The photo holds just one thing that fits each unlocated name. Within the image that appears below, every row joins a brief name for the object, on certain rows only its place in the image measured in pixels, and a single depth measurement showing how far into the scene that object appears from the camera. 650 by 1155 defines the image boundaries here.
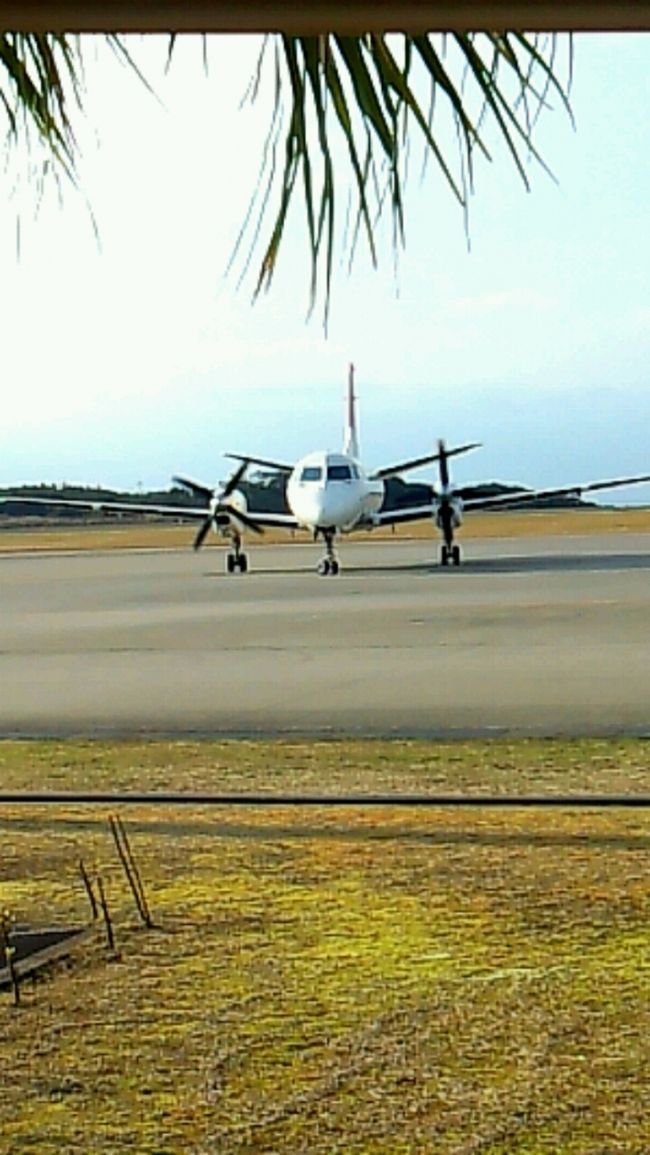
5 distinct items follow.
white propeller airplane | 54.16
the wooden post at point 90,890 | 9.01
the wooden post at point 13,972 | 7.40
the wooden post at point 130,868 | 9.04
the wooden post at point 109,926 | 8.48
